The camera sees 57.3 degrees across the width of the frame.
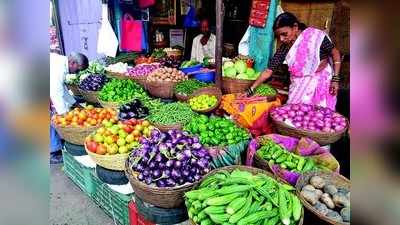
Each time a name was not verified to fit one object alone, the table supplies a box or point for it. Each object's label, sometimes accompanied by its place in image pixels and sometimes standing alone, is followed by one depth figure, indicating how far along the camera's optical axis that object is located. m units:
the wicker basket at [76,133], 4.10
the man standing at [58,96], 5.06
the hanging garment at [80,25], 7.78
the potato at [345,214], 2.08
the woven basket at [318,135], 3.42
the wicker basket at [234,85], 4.55
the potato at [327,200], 2.32
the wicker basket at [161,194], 2.63
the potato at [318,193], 2.43
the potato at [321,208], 2.27
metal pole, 4.17
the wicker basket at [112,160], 3.42
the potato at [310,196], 2.38
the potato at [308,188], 2.46
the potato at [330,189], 2.41
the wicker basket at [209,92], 4.47
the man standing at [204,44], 7.05
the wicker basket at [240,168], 2.63
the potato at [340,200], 2.24
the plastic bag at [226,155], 3.02
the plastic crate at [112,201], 3.45
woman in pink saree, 4.04
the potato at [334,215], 2.15
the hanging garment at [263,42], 5.42
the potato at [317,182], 2.53
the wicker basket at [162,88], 4.82
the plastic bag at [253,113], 4.02
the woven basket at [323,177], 2.49
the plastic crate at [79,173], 4.12
